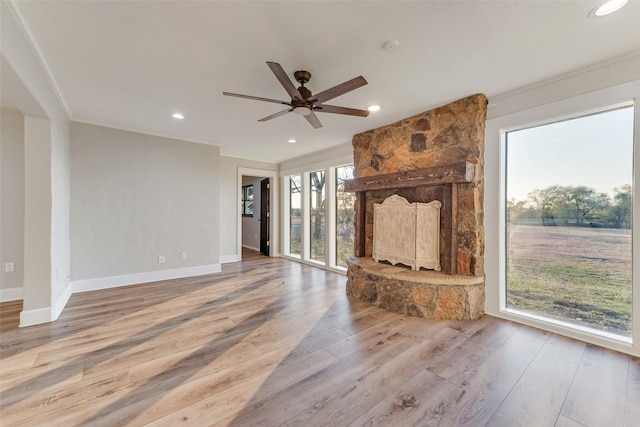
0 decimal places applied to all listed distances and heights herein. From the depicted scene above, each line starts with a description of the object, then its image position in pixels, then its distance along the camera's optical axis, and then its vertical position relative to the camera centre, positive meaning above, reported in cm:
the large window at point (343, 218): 504 -9
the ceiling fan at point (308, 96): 205 +104
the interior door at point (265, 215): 709 -5
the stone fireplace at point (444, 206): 296 +9
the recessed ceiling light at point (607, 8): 167 +136
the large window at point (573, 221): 237 -8
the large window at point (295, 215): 646 -5
